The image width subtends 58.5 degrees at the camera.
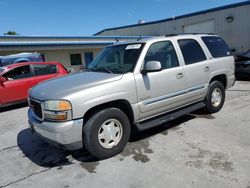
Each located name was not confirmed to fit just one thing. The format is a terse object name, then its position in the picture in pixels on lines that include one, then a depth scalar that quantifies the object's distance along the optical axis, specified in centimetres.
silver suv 323
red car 747
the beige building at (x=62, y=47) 1475
